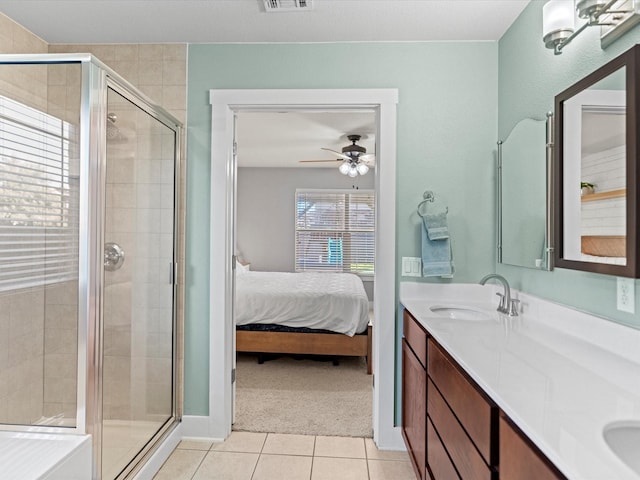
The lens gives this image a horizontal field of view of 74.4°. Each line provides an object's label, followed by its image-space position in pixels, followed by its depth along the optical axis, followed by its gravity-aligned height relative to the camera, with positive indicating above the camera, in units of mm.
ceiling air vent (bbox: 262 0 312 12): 2152 +1220
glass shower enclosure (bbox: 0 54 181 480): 1786 -67
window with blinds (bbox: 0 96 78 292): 1835 +169
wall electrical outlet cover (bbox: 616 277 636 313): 1408 -180
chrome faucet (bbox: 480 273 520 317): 2148 -317
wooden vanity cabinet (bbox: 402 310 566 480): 997 -595
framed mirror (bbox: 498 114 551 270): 1976 +232
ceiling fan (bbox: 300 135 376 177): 4949 +1015
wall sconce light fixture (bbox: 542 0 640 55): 1401 +802
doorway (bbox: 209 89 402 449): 2578 +26
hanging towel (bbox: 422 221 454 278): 2465 -103
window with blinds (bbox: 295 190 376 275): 7227 +154
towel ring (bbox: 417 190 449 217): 2566 +249
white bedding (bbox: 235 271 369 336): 4031 -665
